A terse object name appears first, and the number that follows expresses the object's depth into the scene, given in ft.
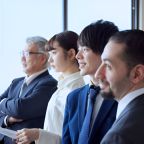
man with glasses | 10.01
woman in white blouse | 8.86
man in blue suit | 7.85
